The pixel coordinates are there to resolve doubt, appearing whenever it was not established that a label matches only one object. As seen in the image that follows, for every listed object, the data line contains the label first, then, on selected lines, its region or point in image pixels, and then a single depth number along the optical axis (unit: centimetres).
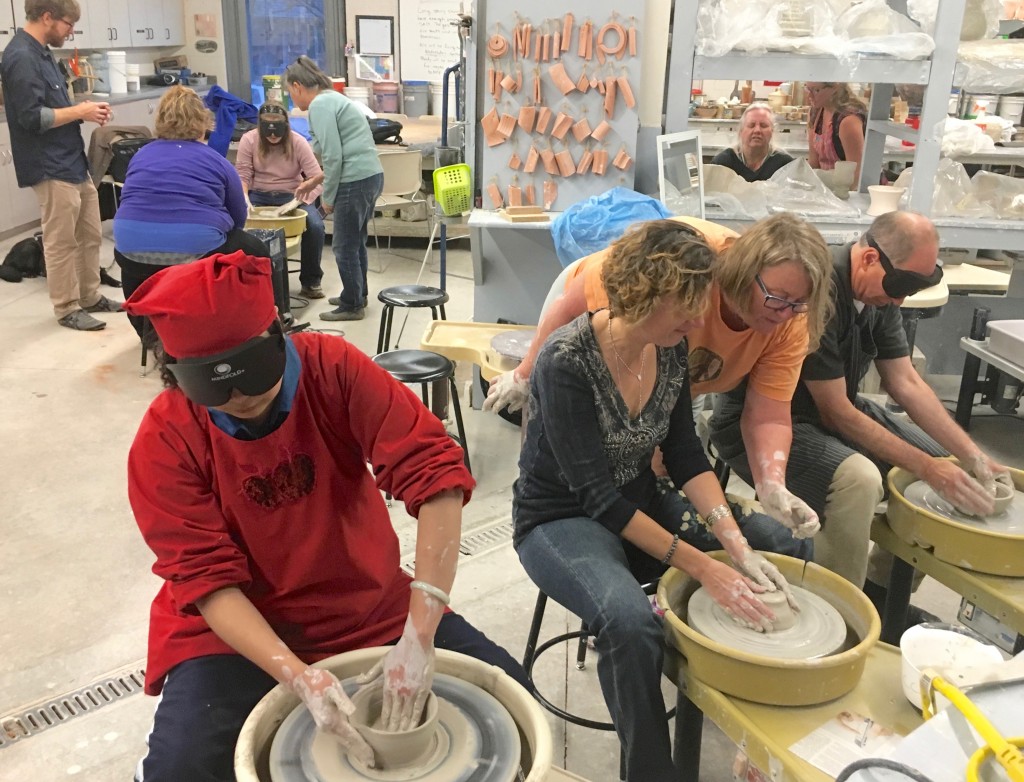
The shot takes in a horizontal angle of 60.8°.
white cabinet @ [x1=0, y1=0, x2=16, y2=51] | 645
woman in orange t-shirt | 183
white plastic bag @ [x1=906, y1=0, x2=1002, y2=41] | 352
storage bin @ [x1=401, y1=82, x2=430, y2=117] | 858
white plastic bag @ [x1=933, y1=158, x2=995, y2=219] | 352
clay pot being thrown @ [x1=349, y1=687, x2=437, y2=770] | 120
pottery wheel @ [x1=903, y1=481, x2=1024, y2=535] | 185
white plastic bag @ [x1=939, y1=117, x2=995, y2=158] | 413
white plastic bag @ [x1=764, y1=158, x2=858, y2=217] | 350
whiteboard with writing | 845
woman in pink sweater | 495
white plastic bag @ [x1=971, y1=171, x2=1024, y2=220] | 353
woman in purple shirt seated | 360
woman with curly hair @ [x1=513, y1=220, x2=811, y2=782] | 158
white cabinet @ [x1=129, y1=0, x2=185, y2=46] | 811
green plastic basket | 368
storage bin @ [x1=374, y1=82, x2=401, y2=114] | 843
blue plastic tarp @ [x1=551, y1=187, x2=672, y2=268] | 299
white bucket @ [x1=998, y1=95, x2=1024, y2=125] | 599
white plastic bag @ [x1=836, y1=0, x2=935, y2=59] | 316
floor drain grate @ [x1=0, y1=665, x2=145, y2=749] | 202
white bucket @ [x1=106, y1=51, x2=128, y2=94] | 734
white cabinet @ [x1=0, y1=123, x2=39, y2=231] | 630
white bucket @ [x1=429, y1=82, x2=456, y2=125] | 866
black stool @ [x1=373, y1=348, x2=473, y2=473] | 281
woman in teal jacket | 477
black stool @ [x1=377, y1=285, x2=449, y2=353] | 349
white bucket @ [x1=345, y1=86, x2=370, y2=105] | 793
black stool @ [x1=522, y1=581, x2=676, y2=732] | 196
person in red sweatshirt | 127
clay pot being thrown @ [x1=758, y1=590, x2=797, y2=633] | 153
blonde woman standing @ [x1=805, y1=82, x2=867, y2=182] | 437
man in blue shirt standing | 430
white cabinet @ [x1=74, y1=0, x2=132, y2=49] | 745
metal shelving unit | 316
